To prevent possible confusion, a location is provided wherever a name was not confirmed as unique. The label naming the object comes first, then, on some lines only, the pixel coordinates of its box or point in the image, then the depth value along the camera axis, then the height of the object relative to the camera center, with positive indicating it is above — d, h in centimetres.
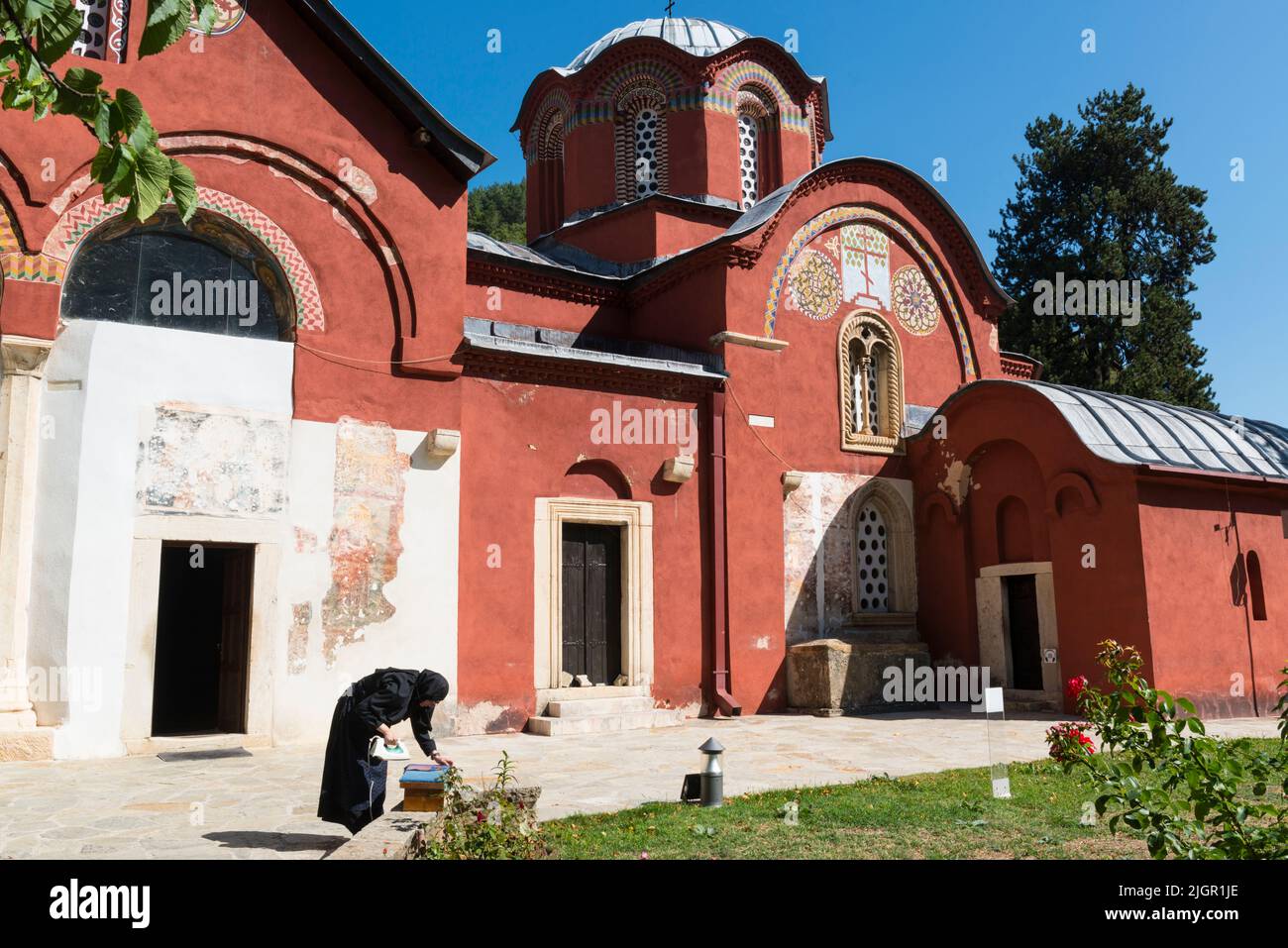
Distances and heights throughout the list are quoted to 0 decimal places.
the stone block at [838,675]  1270 -80
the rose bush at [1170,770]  331 -57
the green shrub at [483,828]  429 -94
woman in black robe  547 -64
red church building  938 +194
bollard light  655 -107
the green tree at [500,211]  3447 +1547
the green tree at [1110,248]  2553 +971
